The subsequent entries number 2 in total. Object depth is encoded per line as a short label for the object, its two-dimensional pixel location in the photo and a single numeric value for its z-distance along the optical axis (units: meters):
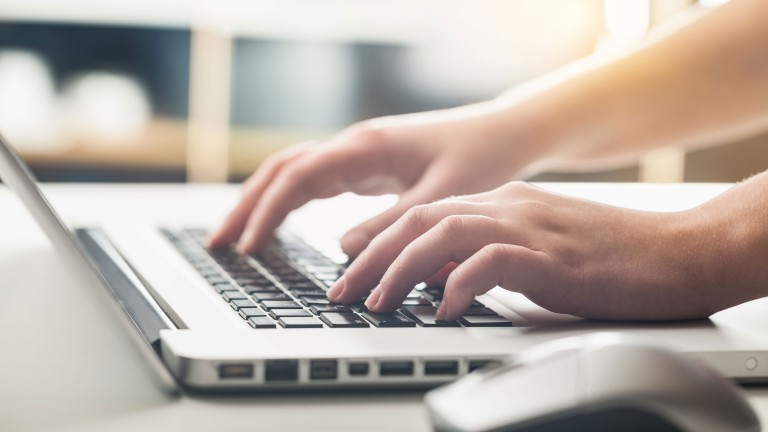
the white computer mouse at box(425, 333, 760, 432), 0.58
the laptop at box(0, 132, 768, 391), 0.67
